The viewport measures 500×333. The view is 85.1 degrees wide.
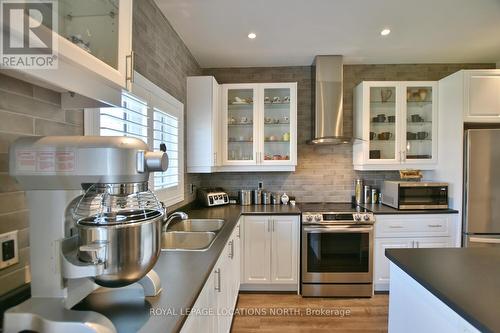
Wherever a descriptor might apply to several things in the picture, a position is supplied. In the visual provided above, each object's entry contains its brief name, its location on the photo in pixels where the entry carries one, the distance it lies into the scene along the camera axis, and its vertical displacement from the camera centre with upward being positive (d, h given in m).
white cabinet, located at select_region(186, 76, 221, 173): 2.90 +0.44
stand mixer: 0.78 -0.18
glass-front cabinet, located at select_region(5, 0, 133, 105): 0.79 +0.40
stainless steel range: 2.82 -0.95
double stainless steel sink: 2.01 -0.55
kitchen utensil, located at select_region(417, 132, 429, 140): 3.18 +0.36
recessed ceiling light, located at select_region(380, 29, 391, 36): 2.51 +1.25
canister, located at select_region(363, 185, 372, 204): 3.34 -0.36
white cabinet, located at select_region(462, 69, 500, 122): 2.79 +0.72
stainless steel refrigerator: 2.66 -0.19
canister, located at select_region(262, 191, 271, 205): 3.35 -0.40
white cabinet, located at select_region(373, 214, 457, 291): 2.86 -0.70
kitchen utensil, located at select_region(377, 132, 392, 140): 3.20 +0.35
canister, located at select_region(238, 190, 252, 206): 3.28 -0.39
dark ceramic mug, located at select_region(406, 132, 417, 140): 3.19 +0.35
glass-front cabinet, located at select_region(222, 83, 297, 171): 3.17 +0.49
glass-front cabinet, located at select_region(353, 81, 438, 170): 3.12 +0.48
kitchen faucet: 1.58 -0.30
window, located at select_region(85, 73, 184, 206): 1.51 +0.27
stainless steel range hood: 3.10 +0.74
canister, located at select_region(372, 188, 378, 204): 3.32 -0.37
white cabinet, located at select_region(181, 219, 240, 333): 1.17 -0.77
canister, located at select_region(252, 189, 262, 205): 3.36 -0.39
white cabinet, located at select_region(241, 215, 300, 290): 2.89 -0.91
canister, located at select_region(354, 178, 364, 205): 3.34 -0.32
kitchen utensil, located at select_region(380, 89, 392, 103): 3.18 +0.84
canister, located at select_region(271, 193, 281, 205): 3.37 -0.42
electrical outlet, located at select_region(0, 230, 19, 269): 0.91 -0.29
